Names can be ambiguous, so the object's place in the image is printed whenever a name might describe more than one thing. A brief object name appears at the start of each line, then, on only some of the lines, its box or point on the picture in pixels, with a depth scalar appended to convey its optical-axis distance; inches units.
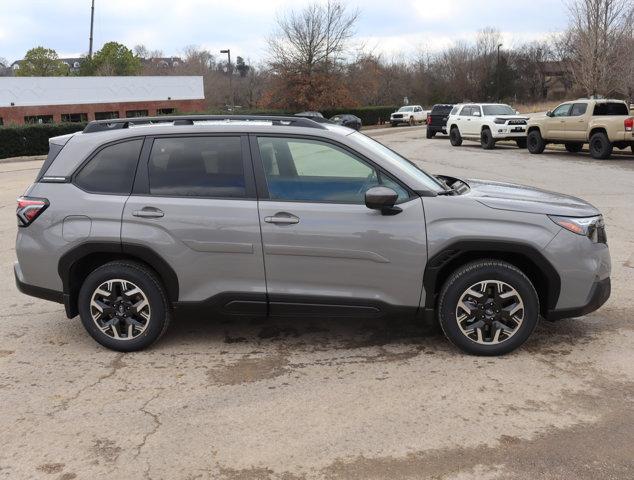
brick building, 1718.8
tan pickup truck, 709.9
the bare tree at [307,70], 1857.8
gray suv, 167.9
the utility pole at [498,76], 2922.2
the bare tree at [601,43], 980.1
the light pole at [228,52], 2059.5
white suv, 944.9
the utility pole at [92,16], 2290.8
